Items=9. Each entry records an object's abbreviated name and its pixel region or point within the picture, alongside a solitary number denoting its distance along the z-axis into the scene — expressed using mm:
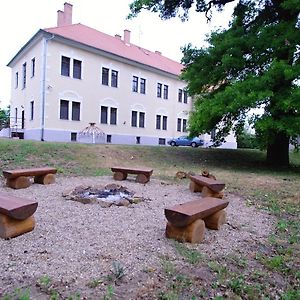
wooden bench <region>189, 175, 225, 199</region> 5758
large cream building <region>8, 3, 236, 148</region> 21172
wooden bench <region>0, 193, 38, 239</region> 3277
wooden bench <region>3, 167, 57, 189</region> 6324
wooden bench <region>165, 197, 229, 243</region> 3320
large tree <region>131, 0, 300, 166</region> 10508
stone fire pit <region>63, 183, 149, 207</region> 5062
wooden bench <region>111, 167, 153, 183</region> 7563
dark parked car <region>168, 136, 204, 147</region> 28953
